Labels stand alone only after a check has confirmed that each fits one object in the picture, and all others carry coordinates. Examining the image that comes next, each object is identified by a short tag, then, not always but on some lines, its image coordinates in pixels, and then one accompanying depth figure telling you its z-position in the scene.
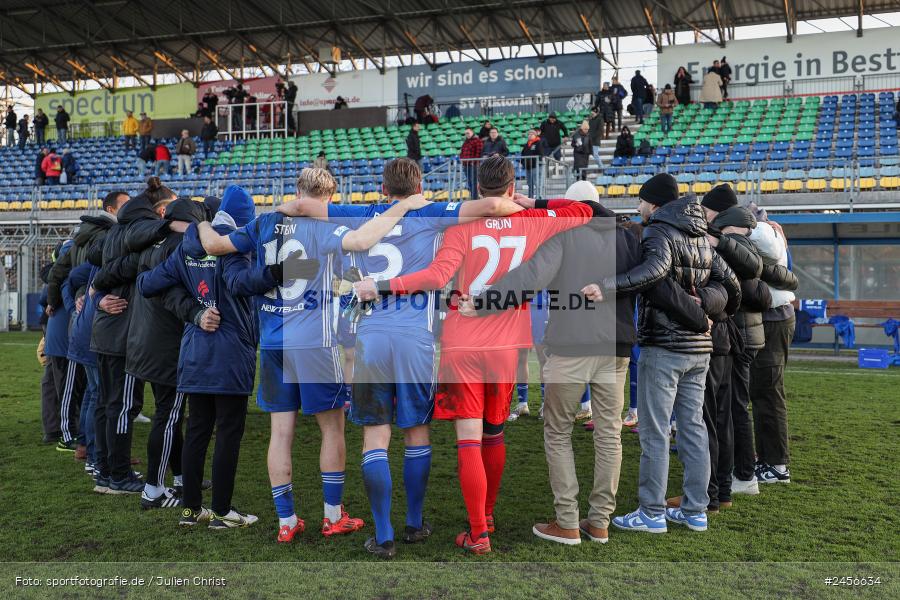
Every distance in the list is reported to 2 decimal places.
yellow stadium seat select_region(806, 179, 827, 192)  15.21
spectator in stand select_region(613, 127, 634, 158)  18.39
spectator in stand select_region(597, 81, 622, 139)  21.39
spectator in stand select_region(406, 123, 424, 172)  19.16
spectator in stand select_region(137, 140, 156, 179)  23.44
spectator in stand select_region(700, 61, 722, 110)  21.91
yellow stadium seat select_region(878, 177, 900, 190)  14.61
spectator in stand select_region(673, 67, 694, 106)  22.52
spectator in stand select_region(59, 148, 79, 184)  23.89
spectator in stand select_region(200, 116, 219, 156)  26.44
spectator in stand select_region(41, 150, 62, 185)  23.78
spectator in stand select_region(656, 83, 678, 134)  20.57
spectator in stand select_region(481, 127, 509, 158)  14.96
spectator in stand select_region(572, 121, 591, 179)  16.31
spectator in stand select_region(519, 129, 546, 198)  14.09
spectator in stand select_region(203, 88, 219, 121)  28.23
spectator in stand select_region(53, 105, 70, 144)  29.75
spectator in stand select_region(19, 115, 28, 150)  29.64
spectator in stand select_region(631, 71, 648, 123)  22.38
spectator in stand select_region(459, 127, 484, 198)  13.38
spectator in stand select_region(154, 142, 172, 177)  23.59
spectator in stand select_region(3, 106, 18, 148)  29.95
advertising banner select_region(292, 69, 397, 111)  28.66
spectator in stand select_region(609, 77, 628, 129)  22.18
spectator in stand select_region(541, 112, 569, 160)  17.55
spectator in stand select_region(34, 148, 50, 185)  23.92
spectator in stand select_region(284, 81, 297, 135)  27.23
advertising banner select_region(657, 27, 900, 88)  22.75
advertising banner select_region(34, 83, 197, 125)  30.53
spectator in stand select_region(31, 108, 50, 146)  29.45
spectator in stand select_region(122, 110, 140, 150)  27.44
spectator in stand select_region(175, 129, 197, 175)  23.25
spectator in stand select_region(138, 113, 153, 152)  26.31
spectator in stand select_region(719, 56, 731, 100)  22.54
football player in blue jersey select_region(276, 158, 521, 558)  3.61
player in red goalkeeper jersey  3.70
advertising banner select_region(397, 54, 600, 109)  26.11
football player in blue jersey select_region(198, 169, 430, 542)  3.80
